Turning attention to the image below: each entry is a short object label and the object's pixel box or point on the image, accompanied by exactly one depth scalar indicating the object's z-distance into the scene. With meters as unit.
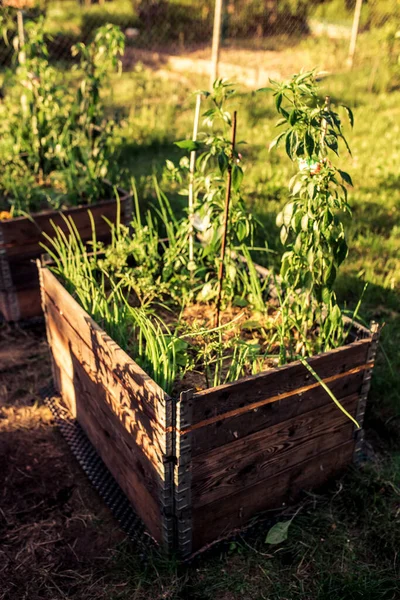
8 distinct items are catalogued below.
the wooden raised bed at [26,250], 3.77
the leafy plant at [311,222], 2.21
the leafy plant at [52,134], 4.12
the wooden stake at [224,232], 2.62
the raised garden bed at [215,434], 2.15
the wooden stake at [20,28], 4.67
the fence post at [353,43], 10.41
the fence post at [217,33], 7.52
